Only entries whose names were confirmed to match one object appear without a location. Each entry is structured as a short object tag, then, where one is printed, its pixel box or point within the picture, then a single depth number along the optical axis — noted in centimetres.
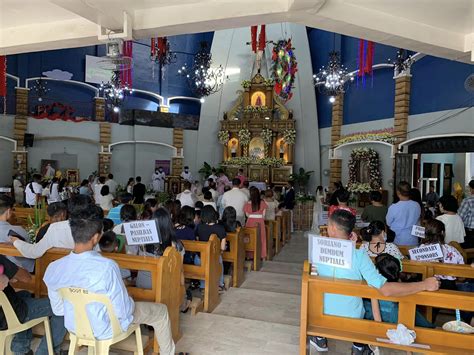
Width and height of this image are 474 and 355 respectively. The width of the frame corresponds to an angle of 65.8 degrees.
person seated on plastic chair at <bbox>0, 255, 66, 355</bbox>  240
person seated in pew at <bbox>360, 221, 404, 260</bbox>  324
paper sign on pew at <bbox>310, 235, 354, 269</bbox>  238
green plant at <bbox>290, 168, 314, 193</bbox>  1388
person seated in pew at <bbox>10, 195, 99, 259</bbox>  289
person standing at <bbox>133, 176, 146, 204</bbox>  780
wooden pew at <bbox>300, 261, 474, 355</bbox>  227
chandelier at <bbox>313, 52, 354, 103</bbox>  921
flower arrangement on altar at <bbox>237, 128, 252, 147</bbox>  1517
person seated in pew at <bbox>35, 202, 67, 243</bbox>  348
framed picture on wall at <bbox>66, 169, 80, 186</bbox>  1405
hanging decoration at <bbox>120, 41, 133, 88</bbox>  467
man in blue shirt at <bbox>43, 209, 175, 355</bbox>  220
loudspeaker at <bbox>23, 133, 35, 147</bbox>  1291
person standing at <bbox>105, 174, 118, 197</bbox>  930
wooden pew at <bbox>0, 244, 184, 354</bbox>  276
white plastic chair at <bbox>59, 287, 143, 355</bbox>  217
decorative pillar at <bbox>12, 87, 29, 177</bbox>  1293
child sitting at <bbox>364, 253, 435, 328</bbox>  260
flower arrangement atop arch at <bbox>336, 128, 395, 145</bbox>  1019
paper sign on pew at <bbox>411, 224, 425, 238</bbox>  380
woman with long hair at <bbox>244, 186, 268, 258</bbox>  558
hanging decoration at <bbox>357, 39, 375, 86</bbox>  532
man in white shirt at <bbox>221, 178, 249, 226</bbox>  586
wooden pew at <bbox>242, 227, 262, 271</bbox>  509
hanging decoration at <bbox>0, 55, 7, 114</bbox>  589
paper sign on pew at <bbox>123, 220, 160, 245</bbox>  310
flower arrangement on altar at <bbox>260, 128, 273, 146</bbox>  1498
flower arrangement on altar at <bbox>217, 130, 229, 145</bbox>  1546
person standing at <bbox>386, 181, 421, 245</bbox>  434
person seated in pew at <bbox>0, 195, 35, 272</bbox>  321
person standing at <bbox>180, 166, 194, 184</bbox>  1414
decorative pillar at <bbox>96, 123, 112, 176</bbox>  1455
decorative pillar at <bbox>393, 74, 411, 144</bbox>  968
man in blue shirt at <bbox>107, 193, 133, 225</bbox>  489
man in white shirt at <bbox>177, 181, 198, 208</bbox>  630
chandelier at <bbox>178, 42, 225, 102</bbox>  1032
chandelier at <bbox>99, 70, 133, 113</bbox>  1115
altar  1457
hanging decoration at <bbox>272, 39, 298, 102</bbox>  1036
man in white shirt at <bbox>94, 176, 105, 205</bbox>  834
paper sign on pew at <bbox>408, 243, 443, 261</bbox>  306
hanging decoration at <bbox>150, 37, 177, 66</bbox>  571
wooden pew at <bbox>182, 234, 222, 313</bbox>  366
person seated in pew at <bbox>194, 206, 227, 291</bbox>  409
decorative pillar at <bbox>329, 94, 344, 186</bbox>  1277
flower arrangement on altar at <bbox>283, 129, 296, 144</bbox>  1466
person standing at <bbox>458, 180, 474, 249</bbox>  507
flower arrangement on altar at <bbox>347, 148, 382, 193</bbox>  1063
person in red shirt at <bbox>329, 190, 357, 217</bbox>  472
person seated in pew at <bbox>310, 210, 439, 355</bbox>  231
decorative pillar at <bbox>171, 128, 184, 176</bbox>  1609
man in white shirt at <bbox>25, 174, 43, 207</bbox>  836
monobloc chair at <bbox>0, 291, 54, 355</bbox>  233
